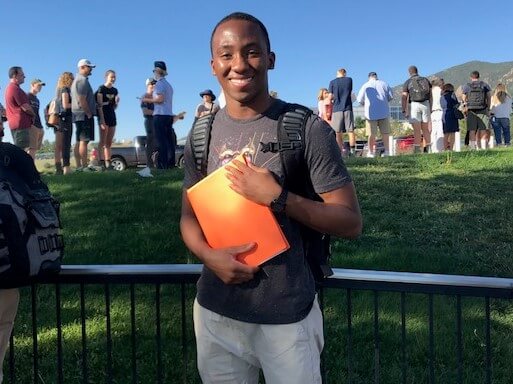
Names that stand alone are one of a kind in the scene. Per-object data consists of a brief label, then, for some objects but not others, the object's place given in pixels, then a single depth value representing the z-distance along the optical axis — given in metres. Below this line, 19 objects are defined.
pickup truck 24.88
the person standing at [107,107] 10.34
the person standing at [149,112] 10.93
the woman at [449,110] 12.92
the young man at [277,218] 1.73
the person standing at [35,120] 9.85
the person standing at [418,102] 12.52
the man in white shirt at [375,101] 12.06
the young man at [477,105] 13.35
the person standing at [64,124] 9.58
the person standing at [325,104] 12.91
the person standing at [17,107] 8.98
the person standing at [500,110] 14.45
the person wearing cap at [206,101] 11.65
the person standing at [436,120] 12.67
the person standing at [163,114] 9.60
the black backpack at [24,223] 1.99
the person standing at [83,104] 9.31
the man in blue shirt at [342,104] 11.73
